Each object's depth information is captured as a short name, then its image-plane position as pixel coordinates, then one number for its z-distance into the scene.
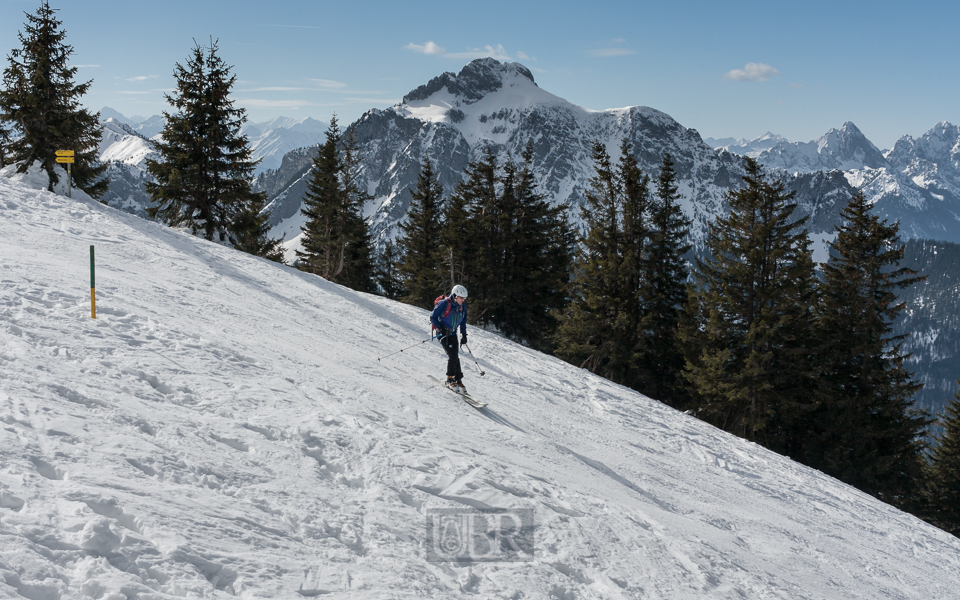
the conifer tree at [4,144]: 22.90
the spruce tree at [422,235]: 35.28
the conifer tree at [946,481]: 27.47
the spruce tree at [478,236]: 31.47
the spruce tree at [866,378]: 23.56
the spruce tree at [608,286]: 26.89
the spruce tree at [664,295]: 27.42
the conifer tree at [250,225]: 26.53
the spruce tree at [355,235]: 34.34
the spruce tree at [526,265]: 31.86
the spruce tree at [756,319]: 21.95
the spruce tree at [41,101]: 21.78
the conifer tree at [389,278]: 44.45
